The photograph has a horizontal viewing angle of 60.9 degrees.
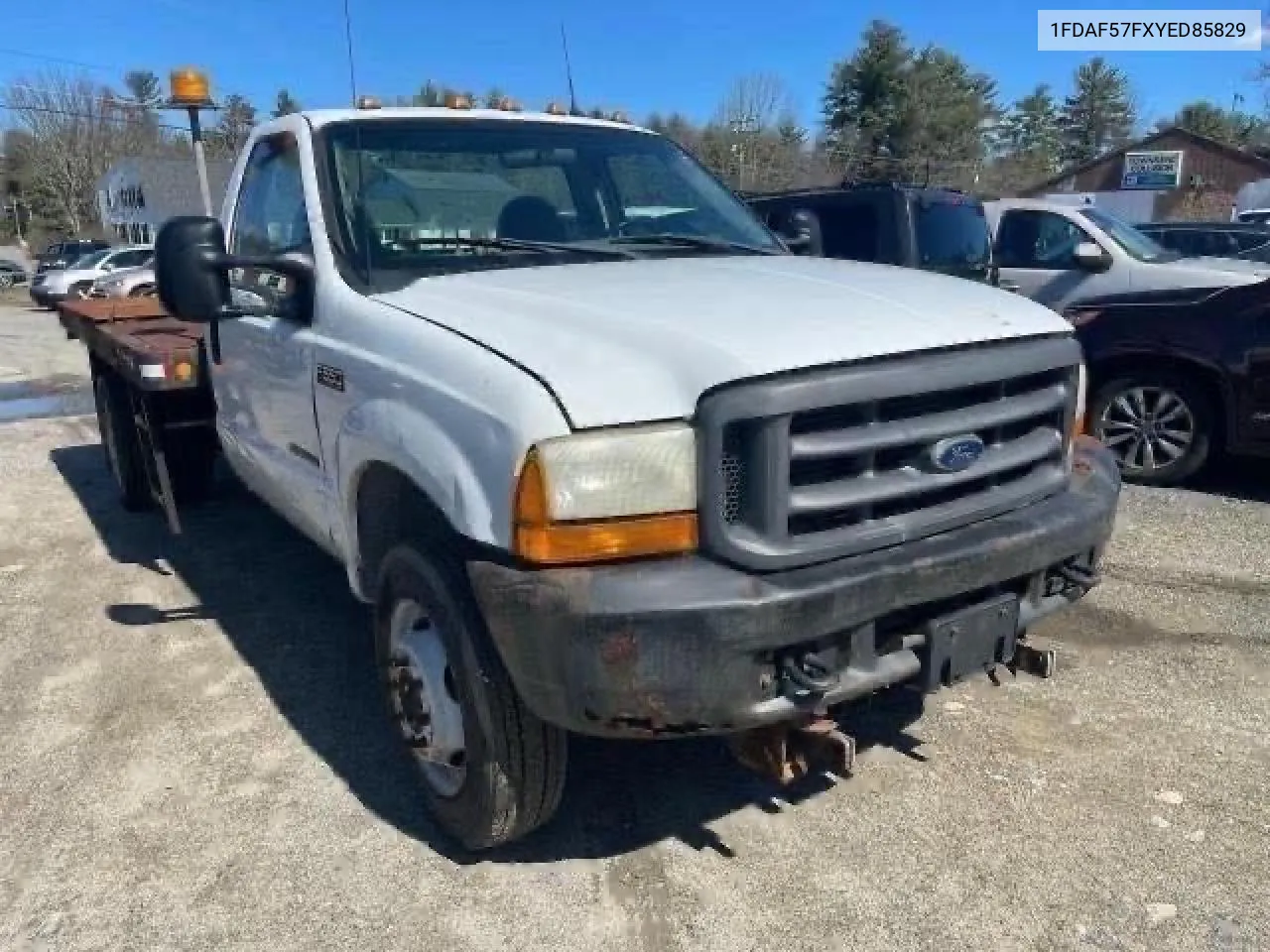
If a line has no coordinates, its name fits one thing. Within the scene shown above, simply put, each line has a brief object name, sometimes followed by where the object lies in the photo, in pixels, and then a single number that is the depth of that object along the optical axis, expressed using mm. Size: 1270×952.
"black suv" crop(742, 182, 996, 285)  8492
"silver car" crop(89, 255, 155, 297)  24281
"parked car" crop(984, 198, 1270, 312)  9297
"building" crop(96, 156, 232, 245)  61750
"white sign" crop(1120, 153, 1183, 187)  52219
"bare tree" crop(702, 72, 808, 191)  50812
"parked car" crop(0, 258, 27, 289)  38562
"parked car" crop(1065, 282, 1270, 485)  6066
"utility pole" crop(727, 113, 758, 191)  52562
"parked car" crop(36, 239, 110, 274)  35781
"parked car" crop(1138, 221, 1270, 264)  15023
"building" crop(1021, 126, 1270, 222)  45469
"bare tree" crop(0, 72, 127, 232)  72188
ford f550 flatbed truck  2355
